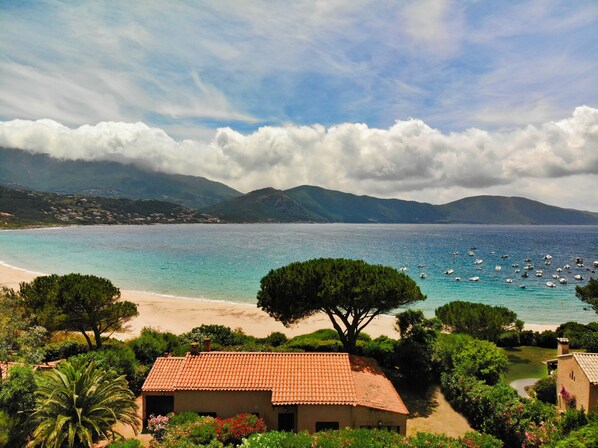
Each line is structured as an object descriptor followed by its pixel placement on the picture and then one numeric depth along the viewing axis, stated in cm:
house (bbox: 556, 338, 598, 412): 1669
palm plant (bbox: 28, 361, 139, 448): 1333
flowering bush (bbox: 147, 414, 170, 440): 1533
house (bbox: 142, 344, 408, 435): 1535
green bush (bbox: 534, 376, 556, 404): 2044
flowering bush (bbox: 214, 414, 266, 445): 1430
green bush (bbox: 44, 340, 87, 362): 2489
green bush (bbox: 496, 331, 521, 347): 3247
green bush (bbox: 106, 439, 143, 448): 1375
